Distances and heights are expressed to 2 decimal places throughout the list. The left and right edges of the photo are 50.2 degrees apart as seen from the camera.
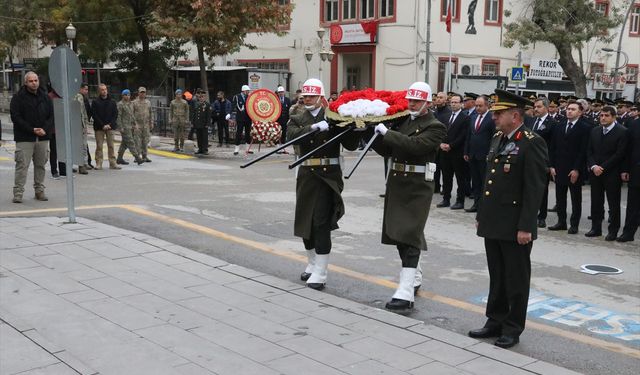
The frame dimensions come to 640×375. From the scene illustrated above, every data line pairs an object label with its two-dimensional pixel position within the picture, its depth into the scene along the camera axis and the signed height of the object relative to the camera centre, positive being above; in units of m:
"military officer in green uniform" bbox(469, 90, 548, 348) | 5.08 -0.76
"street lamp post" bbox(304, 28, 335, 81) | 27.08 +2.19
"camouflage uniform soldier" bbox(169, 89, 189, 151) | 20.02 -0.16
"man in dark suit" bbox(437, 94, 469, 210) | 12.13 -0.76
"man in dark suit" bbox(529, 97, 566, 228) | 10.67 -0.22
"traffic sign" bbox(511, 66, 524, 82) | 23.05 +1.24
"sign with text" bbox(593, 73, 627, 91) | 33.59 +1.52
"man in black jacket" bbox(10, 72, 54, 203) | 11.02 -0.40
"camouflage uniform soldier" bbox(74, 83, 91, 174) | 15.07 -0.30
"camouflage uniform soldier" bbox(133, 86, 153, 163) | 17.16 -0.34
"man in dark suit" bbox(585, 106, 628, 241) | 9.68 -0.77
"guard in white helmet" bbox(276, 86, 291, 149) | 22.40 -0.11
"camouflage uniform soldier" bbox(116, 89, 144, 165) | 16.58 -0.41
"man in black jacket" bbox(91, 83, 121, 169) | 15.72 -0.30
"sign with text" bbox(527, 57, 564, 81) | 30.56 +1.92
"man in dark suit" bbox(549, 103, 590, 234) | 10.25 -0.77
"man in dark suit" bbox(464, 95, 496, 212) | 11.36 -0.54
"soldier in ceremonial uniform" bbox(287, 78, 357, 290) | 6.56 -0.76
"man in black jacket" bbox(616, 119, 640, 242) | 9.61 -1.02
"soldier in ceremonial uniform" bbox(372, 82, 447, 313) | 5.91 -0.71
